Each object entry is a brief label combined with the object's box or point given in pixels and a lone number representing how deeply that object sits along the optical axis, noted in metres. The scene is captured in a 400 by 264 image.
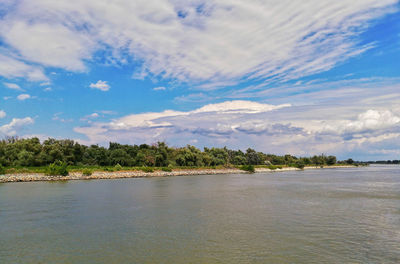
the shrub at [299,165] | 177.16
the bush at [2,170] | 65.39
